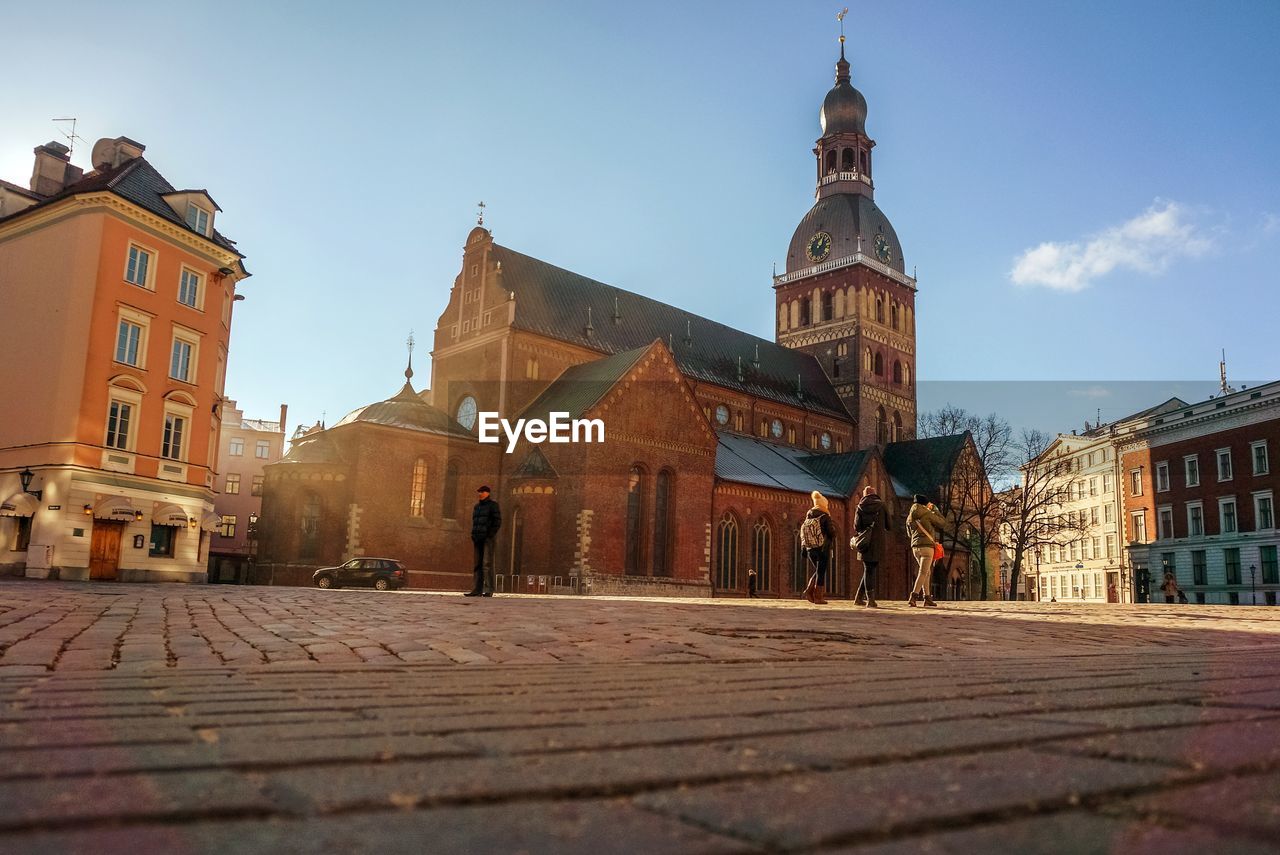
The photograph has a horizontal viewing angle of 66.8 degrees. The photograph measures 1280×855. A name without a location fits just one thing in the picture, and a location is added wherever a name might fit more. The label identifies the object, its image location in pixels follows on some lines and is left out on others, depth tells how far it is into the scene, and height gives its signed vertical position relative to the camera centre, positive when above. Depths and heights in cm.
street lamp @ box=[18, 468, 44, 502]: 2697 +213
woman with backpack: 1789 +82
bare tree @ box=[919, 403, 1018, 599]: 5091 +505
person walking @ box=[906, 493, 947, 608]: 1759 +97
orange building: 2706 +534
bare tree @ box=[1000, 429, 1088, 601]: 4725 +399
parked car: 3397 -25
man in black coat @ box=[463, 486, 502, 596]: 1809 +86
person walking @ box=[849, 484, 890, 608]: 1702 +90
